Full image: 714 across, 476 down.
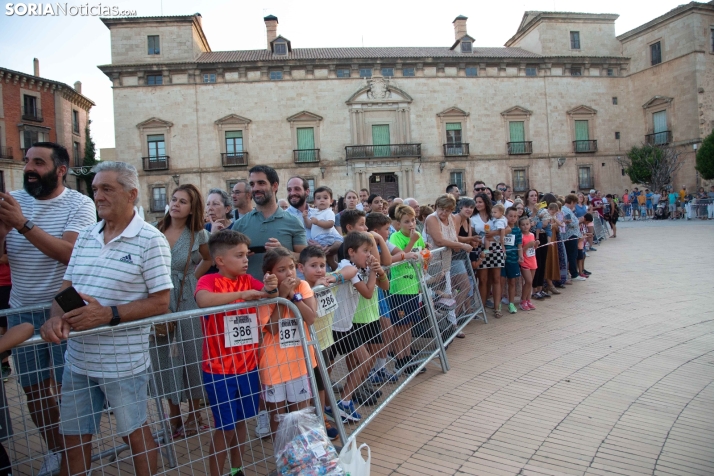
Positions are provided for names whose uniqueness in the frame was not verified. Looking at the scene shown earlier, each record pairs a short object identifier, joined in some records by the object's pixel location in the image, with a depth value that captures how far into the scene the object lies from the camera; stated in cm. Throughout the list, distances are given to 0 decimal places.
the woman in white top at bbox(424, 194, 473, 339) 606
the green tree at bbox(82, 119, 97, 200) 3997
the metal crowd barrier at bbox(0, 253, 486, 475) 279
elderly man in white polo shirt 251
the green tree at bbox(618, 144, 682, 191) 3247
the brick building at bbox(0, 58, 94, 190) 3309
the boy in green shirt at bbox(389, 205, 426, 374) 439
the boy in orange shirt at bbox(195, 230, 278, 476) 275
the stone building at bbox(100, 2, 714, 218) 3106
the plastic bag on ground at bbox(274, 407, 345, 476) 249
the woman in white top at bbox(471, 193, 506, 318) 713
